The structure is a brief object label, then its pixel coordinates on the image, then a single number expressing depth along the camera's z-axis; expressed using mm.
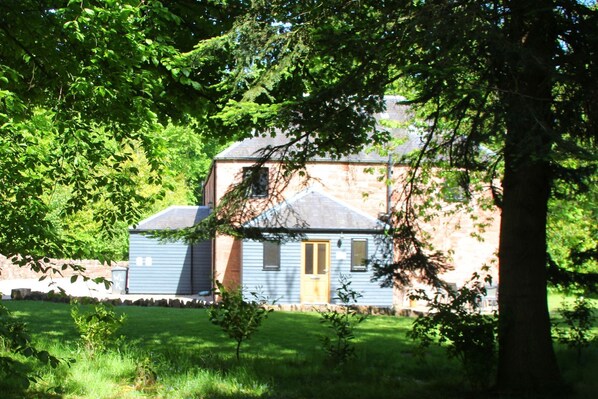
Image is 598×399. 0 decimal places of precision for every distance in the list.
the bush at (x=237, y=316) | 9711
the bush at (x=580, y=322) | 10492
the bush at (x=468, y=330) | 8609
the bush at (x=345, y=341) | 10134
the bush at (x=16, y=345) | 4438
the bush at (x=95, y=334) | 9859
